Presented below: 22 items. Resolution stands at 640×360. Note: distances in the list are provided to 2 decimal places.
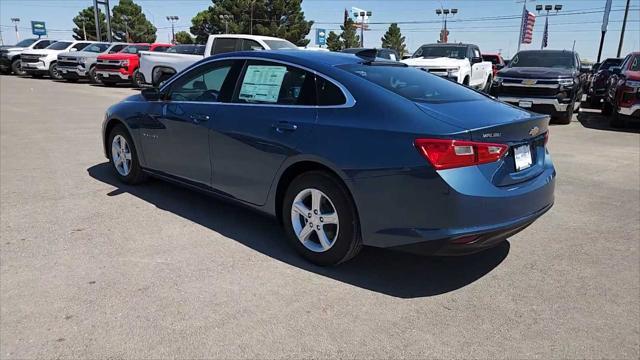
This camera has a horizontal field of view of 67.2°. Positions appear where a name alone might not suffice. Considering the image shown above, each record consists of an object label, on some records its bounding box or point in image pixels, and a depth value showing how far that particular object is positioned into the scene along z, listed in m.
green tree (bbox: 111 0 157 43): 81.81
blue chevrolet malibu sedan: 3.01
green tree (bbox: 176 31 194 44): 77.50
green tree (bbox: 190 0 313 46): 57.66
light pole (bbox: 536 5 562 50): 46.50
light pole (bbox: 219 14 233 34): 58.41
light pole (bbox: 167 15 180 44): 93.66
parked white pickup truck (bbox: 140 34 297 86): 13.27
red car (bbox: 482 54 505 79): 23.03
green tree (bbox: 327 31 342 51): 75.81
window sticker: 3.94
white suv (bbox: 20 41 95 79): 23.56
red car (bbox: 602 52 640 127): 10.55
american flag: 38.81
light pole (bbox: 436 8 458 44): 56.62
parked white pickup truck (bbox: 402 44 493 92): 13.00
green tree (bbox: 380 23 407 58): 80.62
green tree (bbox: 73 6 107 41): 84.31
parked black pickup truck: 11.41
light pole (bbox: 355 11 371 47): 69.39
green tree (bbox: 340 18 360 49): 73.56
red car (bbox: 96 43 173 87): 19.55
